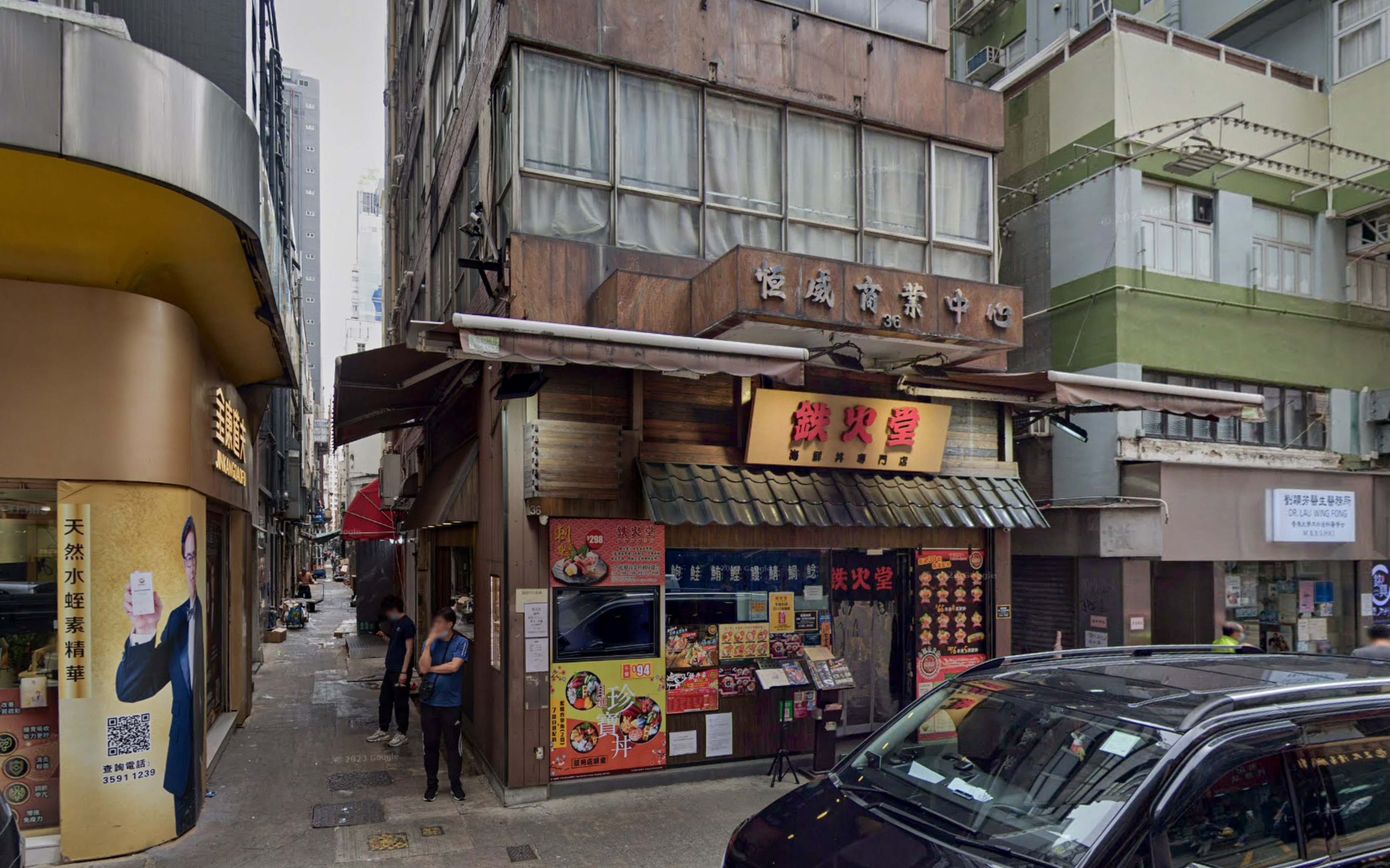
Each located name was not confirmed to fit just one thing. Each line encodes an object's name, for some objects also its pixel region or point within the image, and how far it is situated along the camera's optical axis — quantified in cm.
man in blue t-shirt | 862
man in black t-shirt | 1095
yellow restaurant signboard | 970
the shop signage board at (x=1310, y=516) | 1414
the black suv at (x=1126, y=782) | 348
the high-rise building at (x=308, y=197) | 7594
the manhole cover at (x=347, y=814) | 796
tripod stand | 914
